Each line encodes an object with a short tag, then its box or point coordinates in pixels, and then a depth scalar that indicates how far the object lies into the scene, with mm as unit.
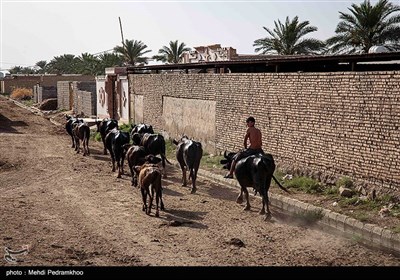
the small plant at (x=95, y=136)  25723
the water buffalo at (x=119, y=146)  16062
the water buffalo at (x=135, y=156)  13894
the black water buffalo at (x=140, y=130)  18211
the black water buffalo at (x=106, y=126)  20641
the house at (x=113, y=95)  30359
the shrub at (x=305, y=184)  12648
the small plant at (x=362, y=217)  9982
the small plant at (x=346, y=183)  11961
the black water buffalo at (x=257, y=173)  10875
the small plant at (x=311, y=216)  10836
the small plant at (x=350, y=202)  11089
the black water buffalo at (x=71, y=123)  22516
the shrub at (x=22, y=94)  65575
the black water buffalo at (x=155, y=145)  15672
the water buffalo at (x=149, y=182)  10977
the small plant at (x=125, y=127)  25875
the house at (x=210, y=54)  29089
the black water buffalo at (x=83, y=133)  20531
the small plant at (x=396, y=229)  9148
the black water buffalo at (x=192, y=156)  13773
